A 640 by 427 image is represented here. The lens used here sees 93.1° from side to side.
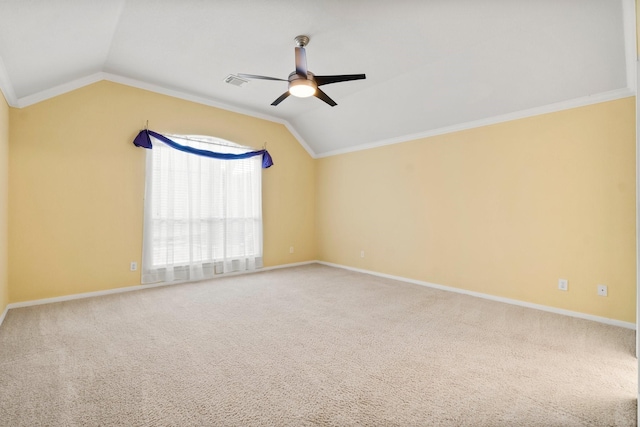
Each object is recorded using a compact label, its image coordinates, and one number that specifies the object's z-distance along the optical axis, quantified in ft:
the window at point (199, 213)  14.32
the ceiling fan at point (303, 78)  9.36
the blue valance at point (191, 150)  13.62
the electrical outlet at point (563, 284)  11.02
